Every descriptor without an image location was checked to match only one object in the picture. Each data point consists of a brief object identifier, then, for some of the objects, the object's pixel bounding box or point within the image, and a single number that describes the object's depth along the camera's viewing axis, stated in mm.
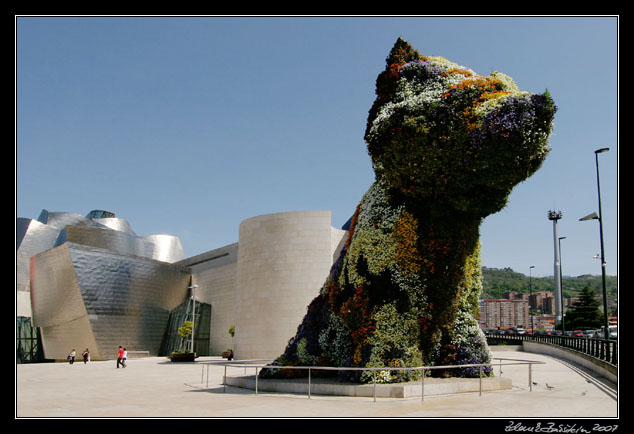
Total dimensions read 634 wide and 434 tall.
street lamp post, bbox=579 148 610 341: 23625
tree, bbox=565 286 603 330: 58281
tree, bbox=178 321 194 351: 40969
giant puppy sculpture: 9805
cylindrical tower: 33781
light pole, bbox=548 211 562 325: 68069
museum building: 34094
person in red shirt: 27550
